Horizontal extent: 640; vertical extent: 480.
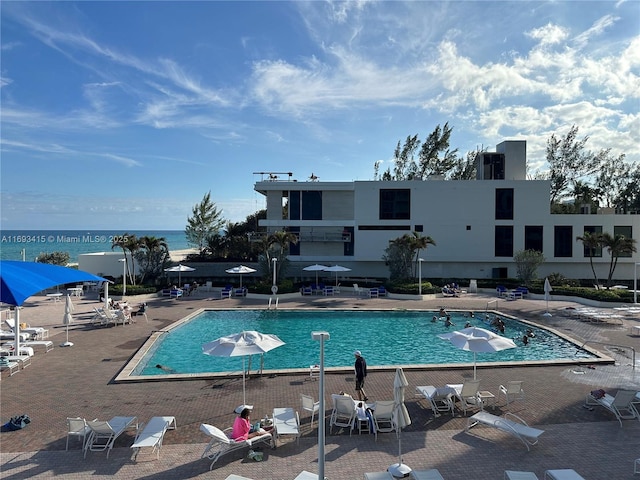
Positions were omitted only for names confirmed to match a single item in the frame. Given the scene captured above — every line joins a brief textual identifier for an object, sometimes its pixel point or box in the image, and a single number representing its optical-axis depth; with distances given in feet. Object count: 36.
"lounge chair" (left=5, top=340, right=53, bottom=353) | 47.83
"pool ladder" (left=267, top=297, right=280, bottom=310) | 77.62
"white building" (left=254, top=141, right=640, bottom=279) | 112.68
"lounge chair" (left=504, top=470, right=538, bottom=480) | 20.67
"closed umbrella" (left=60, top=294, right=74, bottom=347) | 50.39
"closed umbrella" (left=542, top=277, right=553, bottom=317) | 72.88
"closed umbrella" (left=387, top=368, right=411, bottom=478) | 23.00
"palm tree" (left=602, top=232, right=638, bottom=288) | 90.79
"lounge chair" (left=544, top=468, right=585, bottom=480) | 20.88
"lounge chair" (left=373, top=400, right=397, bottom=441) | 27.84
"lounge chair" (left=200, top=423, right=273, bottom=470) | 24.31
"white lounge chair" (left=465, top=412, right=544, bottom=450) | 25.76
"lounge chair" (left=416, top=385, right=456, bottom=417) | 31.48
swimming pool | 47.88
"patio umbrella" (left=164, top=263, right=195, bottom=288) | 93.70
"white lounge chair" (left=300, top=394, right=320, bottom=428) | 29.45
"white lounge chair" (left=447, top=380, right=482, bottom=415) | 31.55
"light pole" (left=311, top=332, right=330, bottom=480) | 18.04
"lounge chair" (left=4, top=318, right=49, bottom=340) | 52.65
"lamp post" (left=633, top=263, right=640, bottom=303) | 80.41
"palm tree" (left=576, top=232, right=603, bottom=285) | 95.46
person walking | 34.36
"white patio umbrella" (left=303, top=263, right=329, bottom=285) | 95.92
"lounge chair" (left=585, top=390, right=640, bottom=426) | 29.89
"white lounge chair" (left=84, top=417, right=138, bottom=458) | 25.25
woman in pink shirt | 25.50
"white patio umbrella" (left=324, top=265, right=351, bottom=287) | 94.94
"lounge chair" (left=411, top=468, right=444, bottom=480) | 21.25
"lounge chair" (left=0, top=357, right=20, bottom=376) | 39.52
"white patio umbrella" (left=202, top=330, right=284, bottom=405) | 32.07
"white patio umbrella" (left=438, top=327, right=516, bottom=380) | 32.89
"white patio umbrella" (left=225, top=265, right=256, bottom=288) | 92.00
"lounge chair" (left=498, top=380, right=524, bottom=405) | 32.99
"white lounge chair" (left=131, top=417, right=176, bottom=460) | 24.66
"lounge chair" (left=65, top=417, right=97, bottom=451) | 25.41
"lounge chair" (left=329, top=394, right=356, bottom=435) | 28.58
